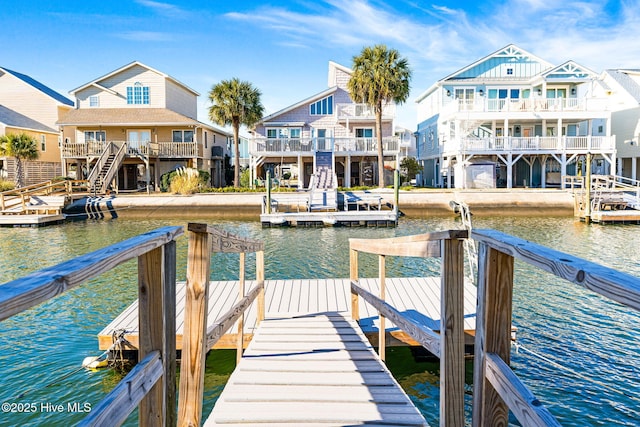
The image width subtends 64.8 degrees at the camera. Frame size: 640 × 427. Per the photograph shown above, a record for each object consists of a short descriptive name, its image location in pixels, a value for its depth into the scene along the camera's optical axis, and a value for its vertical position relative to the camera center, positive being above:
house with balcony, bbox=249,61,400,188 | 34.19 +3.19
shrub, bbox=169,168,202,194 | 31.56 -0.10
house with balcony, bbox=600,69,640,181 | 36.34 +4.65
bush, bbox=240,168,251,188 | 36.12 +0.04
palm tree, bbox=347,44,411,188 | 32.84 +6.52
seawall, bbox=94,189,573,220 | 27.62 -1.36
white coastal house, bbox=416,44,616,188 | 32.69 +3.94
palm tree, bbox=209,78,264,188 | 34.62 +5.20
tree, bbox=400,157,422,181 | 40.47 +1.06
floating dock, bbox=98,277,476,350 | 6.54 -1.95
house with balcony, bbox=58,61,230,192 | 34.06 +3.59
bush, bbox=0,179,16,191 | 31.40 -0.20
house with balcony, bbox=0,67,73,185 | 38.50 +5.83
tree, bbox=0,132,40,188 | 32.03 +2.16
